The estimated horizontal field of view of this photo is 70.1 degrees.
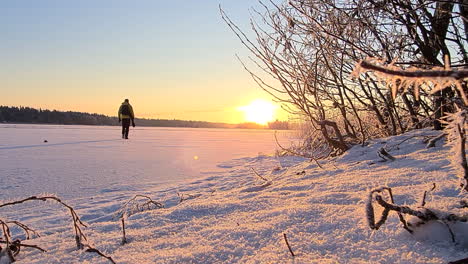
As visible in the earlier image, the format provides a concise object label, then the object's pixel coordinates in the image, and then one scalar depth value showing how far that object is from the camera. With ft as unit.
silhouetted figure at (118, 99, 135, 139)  44.10
